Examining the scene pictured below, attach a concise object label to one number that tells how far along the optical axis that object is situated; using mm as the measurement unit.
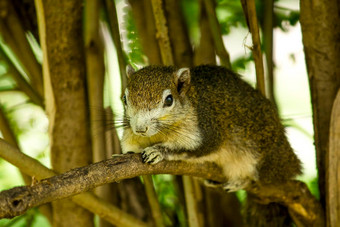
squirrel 4047
